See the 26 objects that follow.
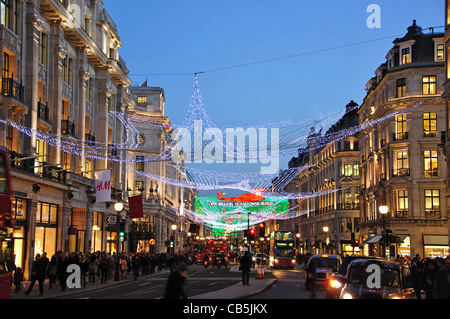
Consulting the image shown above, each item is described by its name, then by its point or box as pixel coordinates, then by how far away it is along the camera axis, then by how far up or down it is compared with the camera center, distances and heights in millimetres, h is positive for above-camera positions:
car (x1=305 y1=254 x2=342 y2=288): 31859 -1780
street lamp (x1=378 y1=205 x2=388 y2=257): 34375 +1165
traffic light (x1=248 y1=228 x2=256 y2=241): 43344 -308
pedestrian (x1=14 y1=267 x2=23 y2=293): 28438 -2196
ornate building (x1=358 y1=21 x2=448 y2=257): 57125 +7956
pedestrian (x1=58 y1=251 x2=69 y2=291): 29736 -1871
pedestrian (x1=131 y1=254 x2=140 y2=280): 41438 -2432
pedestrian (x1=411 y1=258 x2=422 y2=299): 25092 -1830
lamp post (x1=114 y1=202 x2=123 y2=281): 38719 -1991
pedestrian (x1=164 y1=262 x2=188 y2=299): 12406 -1052
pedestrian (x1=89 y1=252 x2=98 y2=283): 36594 -2112
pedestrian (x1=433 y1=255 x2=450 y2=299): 13961 -1124
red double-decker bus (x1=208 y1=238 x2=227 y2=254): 97425 -2405
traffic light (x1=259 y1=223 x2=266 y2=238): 39156 +36
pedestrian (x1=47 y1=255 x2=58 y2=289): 31733 -1979
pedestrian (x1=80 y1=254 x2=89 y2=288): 32500 -1979
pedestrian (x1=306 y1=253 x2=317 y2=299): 22281 -1632
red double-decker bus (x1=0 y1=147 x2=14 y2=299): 18000 +179
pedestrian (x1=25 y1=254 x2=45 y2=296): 26734 -1779
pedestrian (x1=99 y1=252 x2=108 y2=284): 36594 -2109
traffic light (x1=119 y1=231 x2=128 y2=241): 41881 -370
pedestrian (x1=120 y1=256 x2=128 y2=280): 41375 -2431
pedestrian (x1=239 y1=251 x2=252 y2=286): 30695 -1712
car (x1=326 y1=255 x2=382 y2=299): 21000 -1683
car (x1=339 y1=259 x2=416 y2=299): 16328 -1299
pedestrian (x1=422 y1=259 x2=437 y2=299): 21291 -1534
